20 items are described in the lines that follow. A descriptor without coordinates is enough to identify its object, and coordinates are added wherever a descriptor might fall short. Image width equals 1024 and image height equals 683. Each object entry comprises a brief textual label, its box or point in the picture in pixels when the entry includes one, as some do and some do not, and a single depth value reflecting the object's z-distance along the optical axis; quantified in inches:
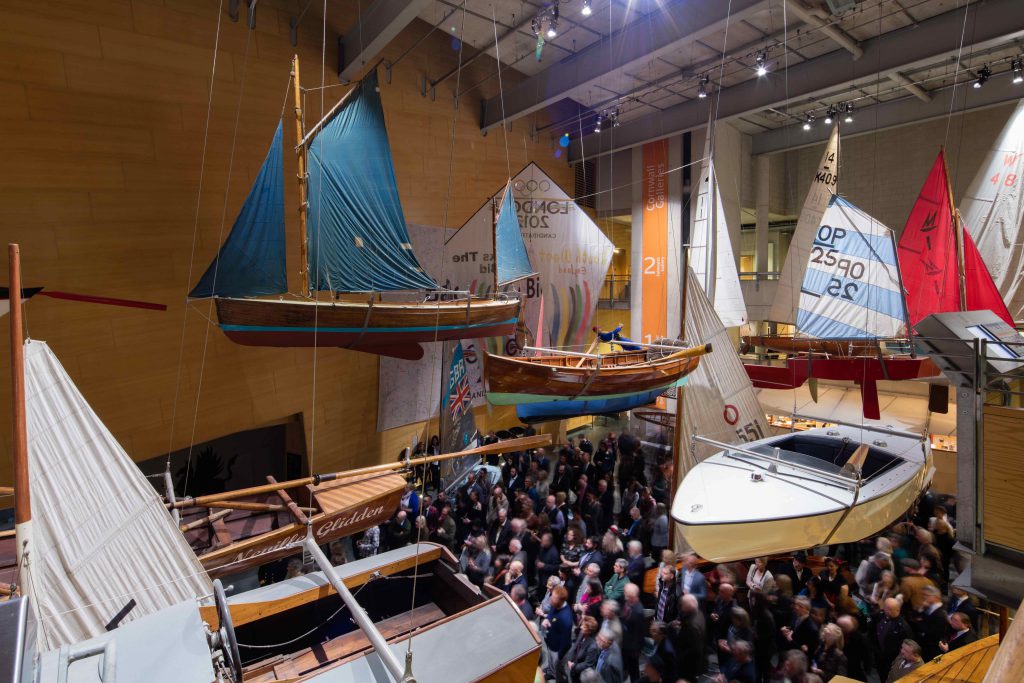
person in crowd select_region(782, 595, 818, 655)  137.6
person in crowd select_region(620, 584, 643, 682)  145.8
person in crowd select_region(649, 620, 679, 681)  136.6
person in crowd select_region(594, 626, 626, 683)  131.9
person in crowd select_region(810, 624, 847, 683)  124.6
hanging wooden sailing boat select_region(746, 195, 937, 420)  185.6
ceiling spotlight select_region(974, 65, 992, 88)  275.9
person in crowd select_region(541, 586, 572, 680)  152.9
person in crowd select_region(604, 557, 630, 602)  165.9
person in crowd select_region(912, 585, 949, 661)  136.1
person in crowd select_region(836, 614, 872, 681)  133.3
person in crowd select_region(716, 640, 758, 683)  127.2
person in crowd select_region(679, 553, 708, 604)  153.7
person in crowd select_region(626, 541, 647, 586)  177.3
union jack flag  266.4
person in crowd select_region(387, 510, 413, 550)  223.3
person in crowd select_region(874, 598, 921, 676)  133.4
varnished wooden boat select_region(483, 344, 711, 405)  177.8
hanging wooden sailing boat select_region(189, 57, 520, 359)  169.8
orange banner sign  450.9
